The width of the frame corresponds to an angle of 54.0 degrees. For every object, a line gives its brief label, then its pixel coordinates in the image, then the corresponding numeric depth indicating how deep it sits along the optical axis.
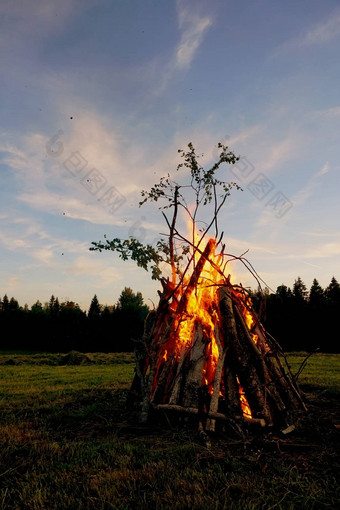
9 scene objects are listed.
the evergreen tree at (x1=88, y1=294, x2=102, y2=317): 74.19
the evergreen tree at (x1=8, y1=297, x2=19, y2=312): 78.18
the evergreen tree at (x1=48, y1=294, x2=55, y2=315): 111.69
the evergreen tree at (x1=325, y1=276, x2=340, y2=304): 44.47
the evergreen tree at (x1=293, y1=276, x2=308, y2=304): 51.94
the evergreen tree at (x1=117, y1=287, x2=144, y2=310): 82.99
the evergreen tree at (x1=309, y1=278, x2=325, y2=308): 39.51
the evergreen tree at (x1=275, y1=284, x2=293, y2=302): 44.69
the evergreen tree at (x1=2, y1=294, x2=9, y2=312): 80.84
